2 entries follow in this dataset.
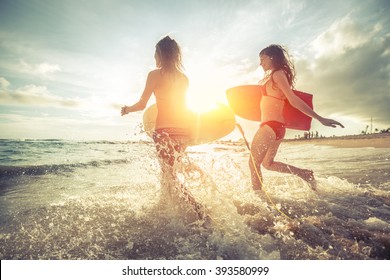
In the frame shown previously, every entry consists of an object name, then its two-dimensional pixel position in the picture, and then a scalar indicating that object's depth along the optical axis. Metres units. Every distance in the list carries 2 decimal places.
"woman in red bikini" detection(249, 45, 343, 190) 4.16
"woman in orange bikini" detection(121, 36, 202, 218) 3.69
